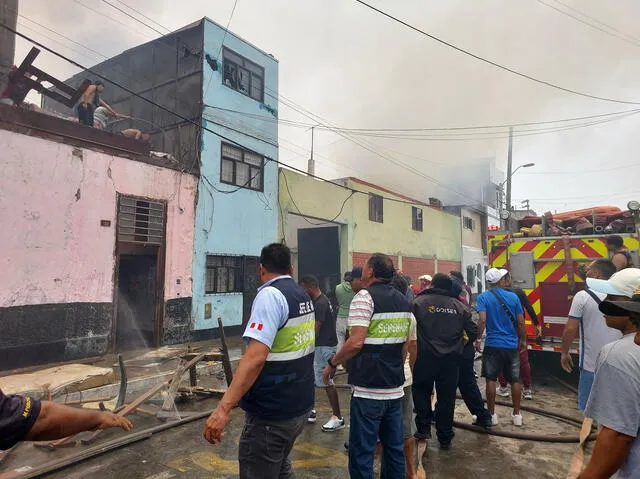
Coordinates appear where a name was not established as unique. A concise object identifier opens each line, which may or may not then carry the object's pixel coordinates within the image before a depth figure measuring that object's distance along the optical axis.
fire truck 6.29
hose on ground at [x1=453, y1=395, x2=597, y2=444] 4.21
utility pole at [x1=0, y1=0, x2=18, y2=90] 10.41
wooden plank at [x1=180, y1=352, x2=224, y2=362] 5.69
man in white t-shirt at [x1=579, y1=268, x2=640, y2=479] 1.48
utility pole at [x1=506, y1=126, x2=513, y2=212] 20.97
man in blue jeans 2.91
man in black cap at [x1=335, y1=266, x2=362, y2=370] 6.26
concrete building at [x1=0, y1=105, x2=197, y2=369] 7.63
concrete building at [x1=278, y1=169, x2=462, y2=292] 15.14
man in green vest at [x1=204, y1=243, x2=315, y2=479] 2.22
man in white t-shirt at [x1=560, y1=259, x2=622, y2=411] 3.81
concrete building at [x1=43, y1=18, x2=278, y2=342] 11.56
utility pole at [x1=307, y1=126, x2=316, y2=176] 23.72
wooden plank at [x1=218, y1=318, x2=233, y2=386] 5.60
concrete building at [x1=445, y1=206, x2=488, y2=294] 25.77
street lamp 19.85
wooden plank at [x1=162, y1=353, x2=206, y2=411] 4.93
